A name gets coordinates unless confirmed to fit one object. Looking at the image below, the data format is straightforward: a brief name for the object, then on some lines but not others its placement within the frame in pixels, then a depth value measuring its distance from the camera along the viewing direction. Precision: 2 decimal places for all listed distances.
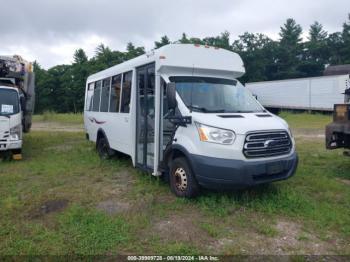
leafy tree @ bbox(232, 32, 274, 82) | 55.12
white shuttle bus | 4.95
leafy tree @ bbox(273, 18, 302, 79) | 55.78
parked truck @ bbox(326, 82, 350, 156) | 6.88
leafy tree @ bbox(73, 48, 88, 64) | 57.25
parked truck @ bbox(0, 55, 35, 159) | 8.91
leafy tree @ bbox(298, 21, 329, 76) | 56.00
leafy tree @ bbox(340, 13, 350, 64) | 54.56
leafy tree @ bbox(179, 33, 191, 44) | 50.40
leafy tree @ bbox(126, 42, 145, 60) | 50.66
